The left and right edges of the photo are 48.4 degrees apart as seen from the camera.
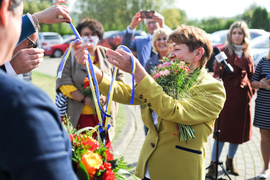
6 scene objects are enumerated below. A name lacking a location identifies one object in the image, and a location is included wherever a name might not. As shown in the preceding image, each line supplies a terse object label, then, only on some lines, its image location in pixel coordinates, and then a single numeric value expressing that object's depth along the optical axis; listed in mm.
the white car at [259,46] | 10720
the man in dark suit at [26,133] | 837
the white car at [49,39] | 24714
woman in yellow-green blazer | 1951
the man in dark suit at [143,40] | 4410
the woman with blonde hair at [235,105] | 4488
